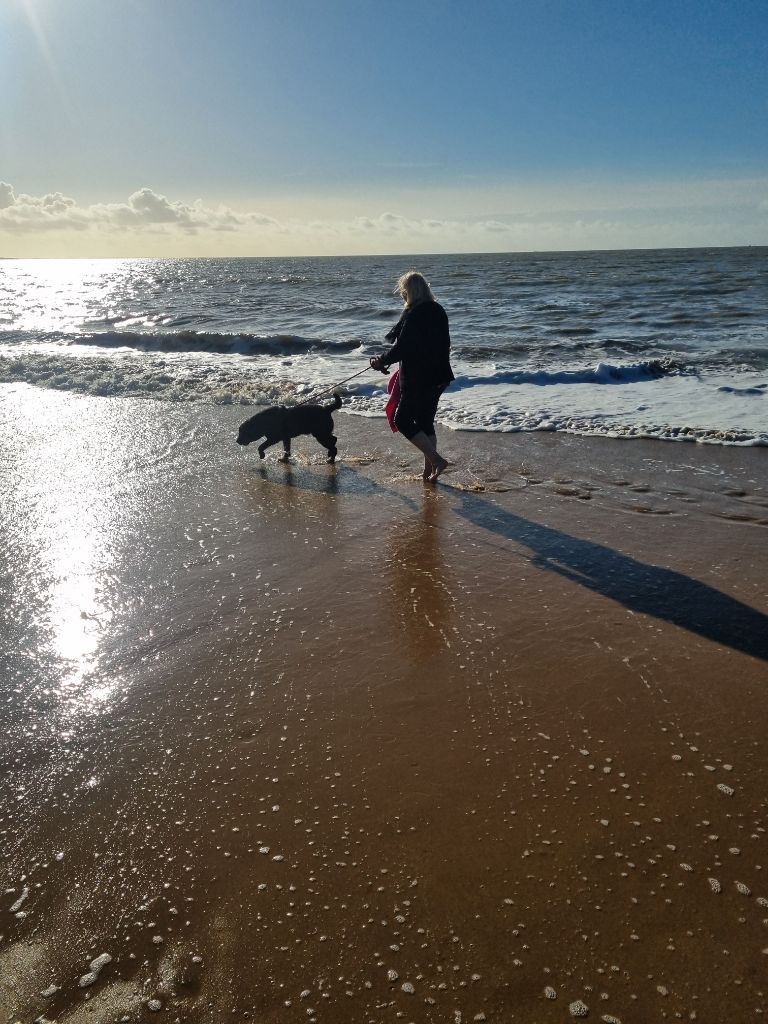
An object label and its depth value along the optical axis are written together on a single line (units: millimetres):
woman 6207
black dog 7133
